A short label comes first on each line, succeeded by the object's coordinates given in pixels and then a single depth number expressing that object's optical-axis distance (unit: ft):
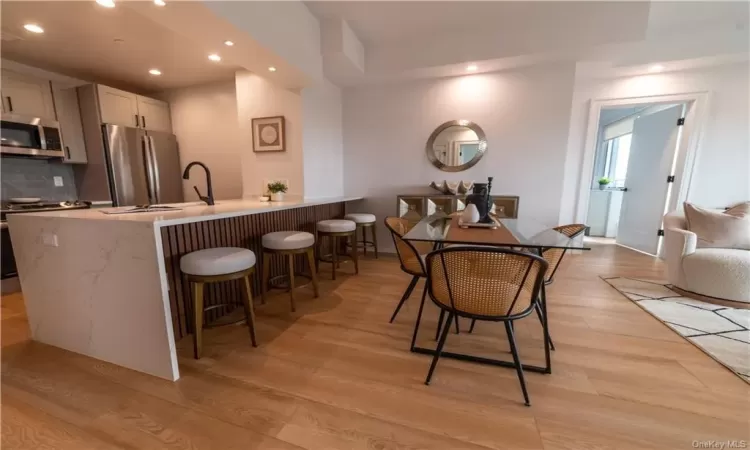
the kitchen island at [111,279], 4.64
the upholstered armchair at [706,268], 7.47
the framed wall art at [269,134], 10.57
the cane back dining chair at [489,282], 3.95
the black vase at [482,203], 7.12
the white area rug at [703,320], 5.49
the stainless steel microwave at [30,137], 8.93
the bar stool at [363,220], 11.19
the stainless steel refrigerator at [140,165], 11.18
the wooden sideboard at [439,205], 11.05
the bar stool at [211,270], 5.17
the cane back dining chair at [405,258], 6.25
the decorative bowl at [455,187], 11.82
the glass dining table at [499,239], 4.88
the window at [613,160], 17.90
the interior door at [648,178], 12.48
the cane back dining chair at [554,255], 5.66
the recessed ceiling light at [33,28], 7.47
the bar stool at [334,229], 9.62
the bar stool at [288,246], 7.09
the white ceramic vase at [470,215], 6.63
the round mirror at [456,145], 11.95
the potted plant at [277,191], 9.06
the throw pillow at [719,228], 8.06
